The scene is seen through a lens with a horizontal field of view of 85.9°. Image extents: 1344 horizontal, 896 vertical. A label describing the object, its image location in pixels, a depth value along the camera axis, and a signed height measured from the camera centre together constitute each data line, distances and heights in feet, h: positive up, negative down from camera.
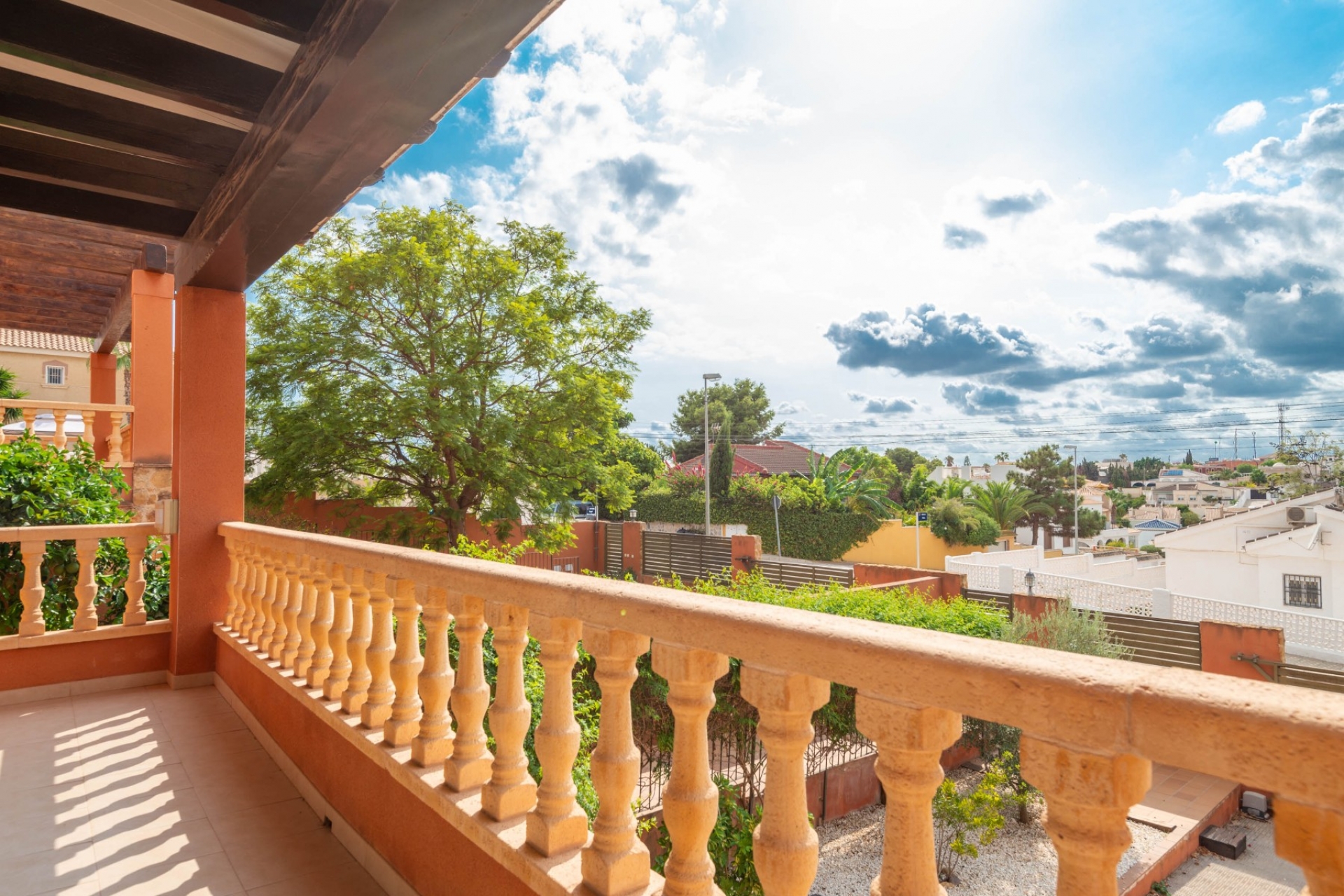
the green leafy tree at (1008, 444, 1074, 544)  116.88 -3.64
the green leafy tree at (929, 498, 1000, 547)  79.00 -7.17
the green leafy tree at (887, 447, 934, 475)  142.61 +0.29
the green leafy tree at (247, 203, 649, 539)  38.14 +5.43
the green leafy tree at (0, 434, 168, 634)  12.89 -0.96
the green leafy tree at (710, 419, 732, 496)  92.12 -0.56
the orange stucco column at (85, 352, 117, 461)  27.32 +3.55
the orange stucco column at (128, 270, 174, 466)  20.48 +3.08
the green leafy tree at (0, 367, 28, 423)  48.40 +6.13
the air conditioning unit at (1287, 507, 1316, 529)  54.39 -4.80
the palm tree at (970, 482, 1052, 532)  90.22 -5.35
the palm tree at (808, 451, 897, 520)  76.95 -3.20
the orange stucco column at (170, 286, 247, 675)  12.37 +0.21
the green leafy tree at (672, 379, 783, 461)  136.15 +8.87
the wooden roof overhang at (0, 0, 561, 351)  5.81 +3.83
